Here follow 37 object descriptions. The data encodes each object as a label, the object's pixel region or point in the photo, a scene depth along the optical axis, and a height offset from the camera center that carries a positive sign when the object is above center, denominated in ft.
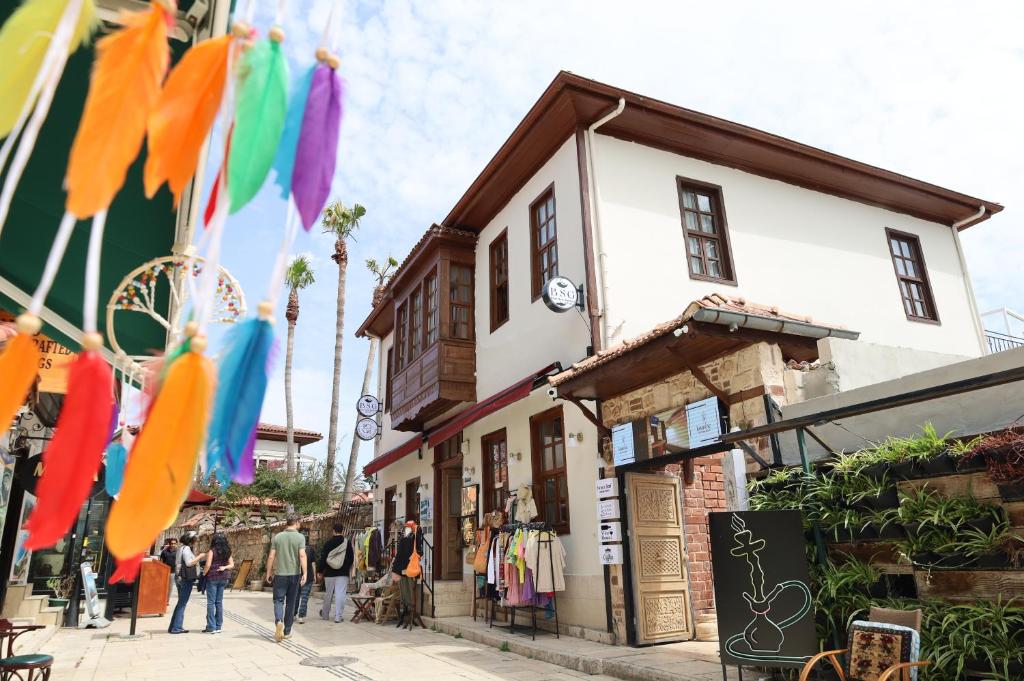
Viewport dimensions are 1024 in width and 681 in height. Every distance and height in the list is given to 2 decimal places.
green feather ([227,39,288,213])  4.04 +2.60
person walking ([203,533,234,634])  32.99 -0.41
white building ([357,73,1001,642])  28.22 +14.41
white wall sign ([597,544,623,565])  27.17 +0.09
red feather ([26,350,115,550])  3.44 +0.61
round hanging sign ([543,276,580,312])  29.99 +11.41
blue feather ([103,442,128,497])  6.29 +0.95
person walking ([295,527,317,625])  38.70 -1.46
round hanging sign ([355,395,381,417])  57.72 +13.06
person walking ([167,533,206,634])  34.06 -0.48
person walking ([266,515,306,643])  31.58 -0.24
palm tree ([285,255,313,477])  94.68 +36.51
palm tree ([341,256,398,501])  98.48 +28.89
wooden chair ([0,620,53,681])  15.34 -2.00
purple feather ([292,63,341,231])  4.19 +2.55
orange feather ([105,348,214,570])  3.41 +0.55
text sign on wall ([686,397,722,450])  23.93 +4.58
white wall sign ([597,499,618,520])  27.76 +1.88
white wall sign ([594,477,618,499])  27.94 +2.77
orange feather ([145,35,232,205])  3.79 +2.54
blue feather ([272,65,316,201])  4.23 +2.50
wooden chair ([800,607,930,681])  13.47 -2.25
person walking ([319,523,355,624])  38.45 -0.10
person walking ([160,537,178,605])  46.06 +0.92
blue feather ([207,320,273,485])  3.98 +1.01
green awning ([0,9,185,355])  8.22 +5.20
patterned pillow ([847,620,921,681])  14.01 -2.03
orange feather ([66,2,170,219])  3.62 +2.46
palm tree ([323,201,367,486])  92.38 +40.71
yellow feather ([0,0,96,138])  3.91 +2.95
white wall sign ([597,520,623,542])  27.48 +0.99
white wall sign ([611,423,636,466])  27.39 +4.41
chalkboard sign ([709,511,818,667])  16.63 -0.99
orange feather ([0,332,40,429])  3.54 +1.03
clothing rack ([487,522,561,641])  29.45 +0.73
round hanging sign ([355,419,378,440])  56.85 +10.95
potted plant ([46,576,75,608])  40.65 -0.88
